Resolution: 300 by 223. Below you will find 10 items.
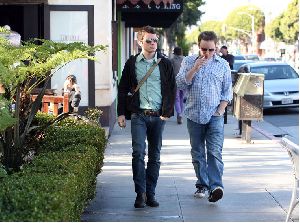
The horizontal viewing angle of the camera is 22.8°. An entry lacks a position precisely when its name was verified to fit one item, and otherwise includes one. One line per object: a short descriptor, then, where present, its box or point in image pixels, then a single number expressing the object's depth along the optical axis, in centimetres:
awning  1630
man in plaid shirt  793
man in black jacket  767
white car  2153
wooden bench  1196
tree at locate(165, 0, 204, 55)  4456
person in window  1318
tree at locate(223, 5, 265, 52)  13562
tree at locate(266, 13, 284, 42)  9431
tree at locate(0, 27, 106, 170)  708
